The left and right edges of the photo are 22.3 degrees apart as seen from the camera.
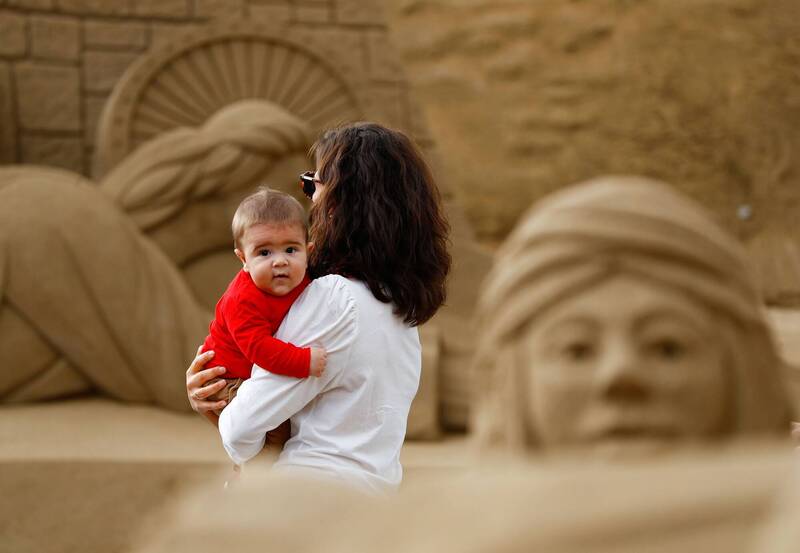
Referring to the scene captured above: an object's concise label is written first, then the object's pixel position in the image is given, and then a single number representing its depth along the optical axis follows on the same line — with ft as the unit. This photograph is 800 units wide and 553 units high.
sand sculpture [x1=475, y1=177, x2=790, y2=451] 8.53
